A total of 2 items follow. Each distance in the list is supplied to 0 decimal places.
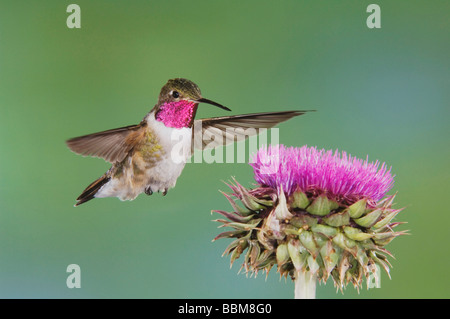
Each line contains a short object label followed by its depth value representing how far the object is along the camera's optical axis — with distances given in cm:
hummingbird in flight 146
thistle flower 144
